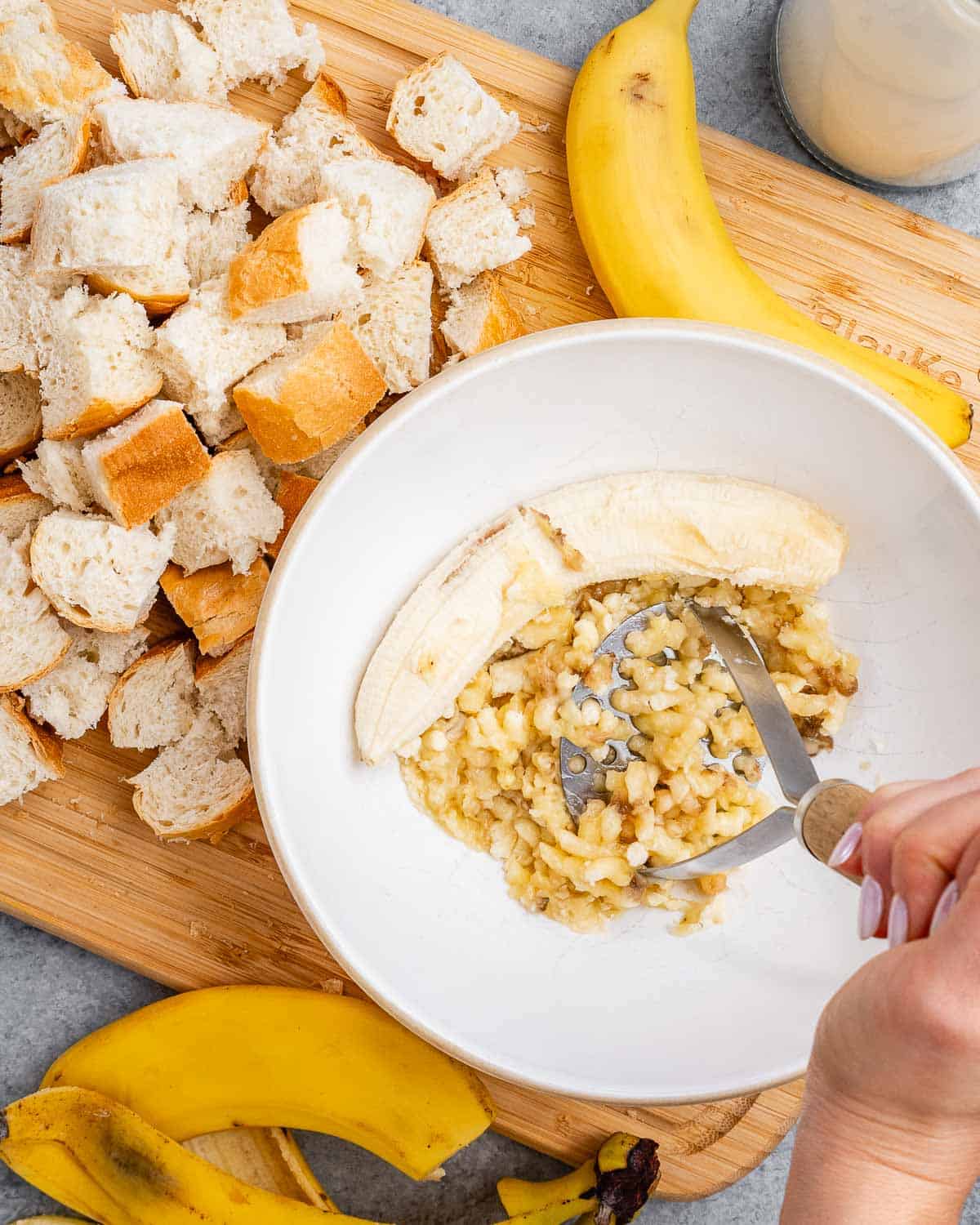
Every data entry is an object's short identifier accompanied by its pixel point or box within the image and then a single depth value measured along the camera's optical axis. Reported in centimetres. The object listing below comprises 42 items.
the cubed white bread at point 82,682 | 70
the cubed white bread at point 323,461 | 70
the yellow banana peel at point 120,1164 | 69
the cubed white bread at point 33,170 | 67
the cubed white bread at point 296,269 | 65
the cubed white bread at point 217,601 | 69
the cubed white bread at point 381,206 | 67
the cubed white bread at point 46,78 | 66
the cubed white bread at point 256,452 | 70
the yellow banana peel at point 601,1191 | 70
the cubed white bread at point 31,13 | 67
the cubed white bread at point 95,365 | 66
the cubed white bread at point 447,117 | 68
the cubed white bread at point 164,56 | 68
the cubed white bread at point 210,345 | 67
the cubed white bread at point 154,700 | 70
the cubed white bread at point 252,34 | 68
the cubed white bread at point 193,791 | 69
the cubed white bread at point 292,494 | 69
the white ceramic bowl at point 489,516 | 63
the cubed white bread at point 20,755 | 69
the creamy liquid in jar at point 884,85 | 62
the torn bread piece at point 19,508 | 69
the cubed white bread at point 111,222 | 65
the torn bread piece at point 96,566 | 67
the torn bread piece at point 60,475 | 68
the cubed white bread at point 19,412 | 70
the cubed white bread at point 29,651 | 68
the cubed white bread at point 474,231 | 68
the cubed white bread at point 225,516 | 68
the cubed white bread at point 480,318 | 68
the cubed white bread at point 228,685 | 69
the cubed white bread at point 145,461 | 66
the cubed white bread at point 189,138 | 67
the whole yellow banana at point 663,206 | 68
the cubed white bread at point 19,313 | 68
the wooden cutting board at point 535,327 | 70
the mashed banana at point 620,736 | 66
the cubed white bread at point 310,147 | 68
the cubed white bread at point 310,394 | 66
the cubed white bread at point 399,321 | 68
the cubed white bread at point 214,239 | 69
